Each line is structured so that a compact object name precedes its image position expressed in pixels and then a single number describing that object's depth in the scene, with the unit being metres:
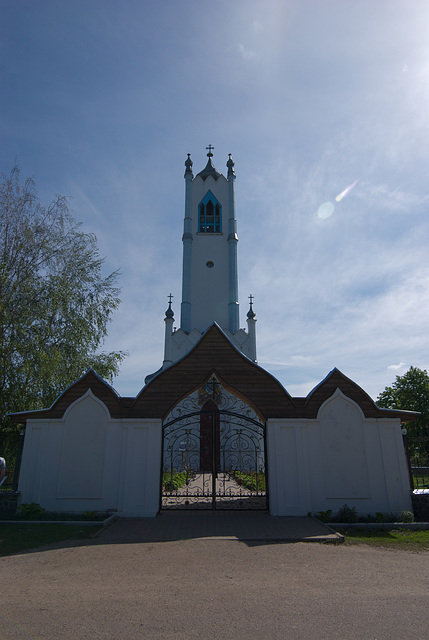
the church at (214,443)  10.38
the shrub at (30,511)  9.85
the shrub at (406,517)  9.91
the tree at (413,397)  25.26
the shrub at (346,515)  9.82
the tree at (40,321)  13.43
